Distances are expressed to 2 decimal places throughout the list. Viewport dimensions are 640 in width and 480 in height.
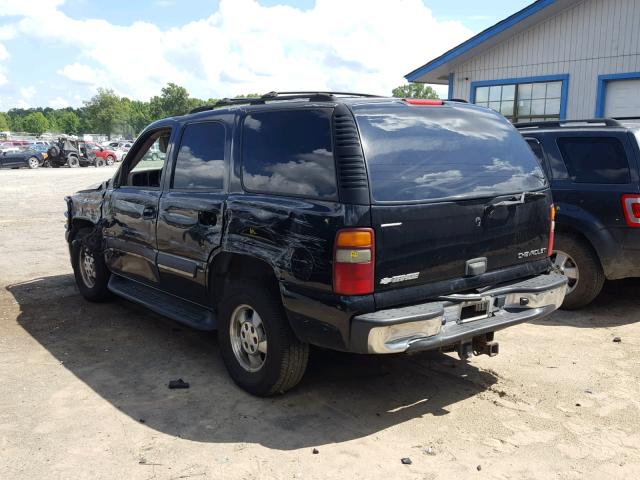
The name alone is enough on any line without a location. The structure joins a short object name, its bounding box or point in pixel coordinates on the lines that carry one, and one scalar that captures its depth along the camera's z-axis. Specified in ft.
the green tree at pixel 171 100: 337.72
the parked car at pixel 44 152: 114.83
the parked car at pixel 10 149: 111.34
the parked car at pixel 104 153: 124.47
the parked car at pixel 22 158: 109.33
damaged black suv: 11.21
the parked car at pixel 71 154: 115.75
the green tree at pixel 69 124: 531.09
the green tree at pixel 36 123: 512.22
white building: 42.57
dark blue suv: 18.38
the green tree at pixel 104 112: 404.16
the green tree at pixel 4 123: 478.55
